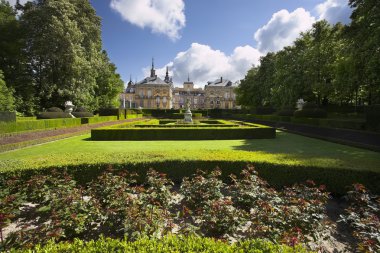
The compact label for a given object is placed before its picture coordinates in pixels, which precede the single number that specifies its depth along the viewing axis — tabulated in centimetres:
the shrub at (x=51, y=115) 2327
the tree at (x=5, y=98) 2243
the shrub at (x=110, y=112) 3688
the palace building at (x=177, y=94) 9331
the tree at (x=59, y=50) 2691
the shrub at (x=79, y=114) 2939
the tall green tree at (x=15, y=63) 2684
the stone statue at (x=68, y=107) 2762
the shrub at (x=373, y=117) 1499
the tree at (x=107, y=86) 3968
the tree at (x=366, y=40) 1544
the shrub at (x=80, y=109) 3203
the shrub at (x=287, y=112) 3194
